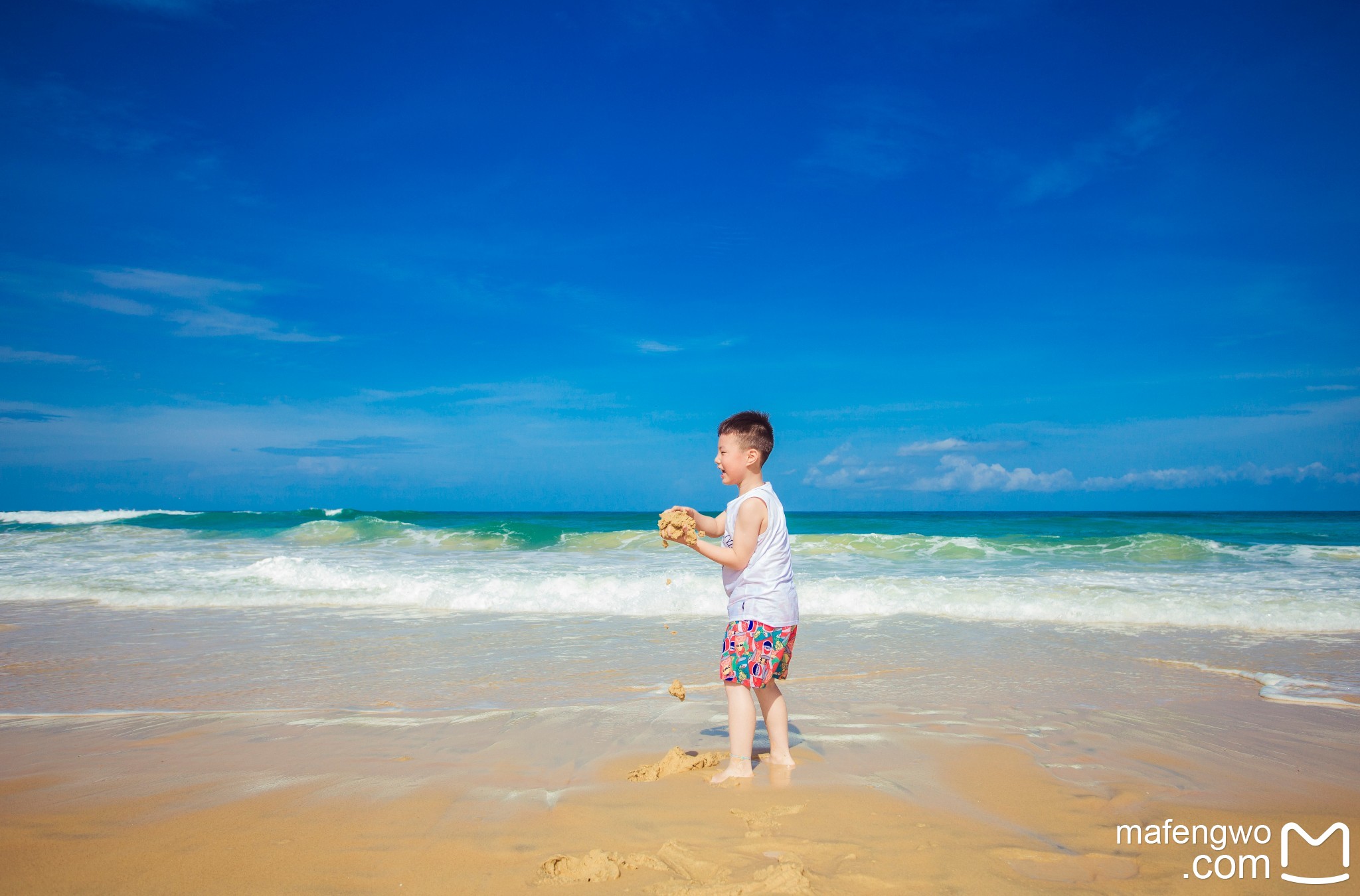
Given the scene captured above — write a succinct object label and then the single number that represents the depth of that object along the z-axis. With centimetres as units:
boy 351
